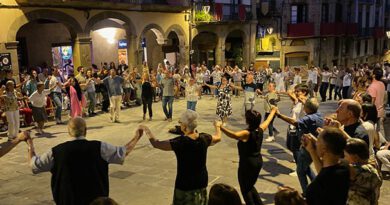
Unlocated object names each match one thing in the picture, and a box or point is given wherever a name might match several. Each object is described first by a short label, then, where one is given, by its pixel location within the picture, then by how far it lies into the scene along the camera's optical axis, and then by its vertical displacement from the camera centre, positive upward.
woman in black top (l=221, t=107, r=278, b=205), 5.08 -1.21
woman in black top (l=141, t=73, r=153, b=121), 12.90 -0.86
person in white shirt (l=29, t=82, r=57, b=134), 11.35 -1.05
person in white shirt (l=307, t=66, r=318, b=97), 17.56 -0.62
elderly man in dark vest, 3.73 -0.94
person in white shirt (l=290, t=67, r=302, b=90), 16.16 -0.52
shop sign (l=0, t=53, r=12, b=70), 14.62 +0.25
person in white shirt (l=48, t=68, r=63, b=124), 13.09 -0.94
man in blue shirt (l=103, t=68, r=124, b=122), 13.03 -0.81
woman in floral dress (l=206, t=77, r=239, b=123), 11.84 -1.04
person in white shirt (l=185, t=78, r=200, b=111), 12.47 -0.86
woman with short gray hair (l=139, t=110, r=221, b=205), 4.28 -1.04
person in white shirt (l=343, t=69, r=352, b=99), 16.84 -0.80
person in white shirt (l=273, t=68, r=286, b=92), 15.51 -0.66
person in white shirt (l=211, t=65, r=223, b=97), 19.70 -0.54
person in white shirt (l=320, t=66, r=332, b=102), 17.66 -0.80
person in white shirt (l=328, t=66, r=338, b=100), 18.27 -0.80
